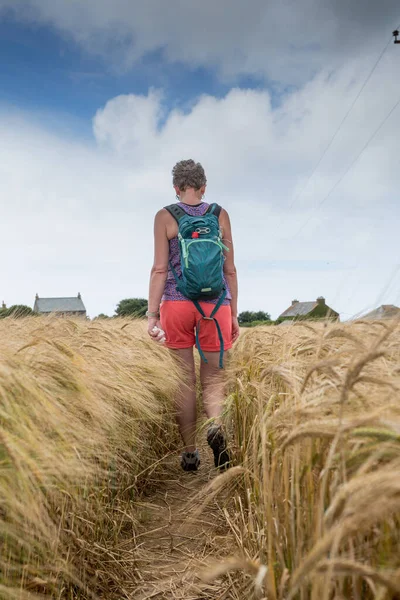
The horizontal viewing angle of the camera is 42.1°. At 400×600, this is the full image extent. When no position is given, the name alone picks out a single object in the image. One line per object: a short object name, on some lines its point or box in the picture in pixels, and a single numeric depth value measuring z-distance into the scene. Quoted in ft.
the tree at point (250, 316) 146.51
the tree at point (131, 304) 131.25
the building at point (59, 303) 192.71
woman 10.29
